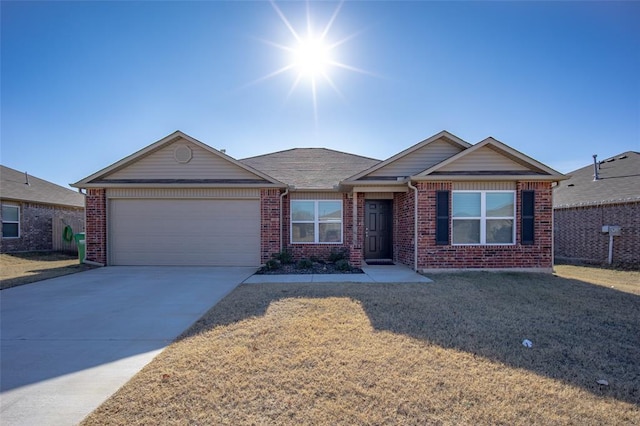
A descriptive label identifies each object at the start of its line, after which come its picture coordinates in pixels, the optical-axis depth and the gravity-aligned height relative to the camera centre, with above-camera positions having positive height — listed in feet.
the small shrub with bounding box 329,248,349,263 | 35.91 -5.14
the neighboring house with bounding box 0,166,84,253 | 47.52 -0.67
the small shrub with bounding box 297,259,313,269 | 32.89 -5.71
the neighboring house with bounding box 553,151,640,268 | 37.76 -0.43
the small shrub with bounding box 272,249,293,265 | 34.71 -5.24
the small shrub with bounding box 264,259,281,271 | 32.68 -5.80
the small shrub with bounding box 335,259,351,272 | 31.71 -5.66
